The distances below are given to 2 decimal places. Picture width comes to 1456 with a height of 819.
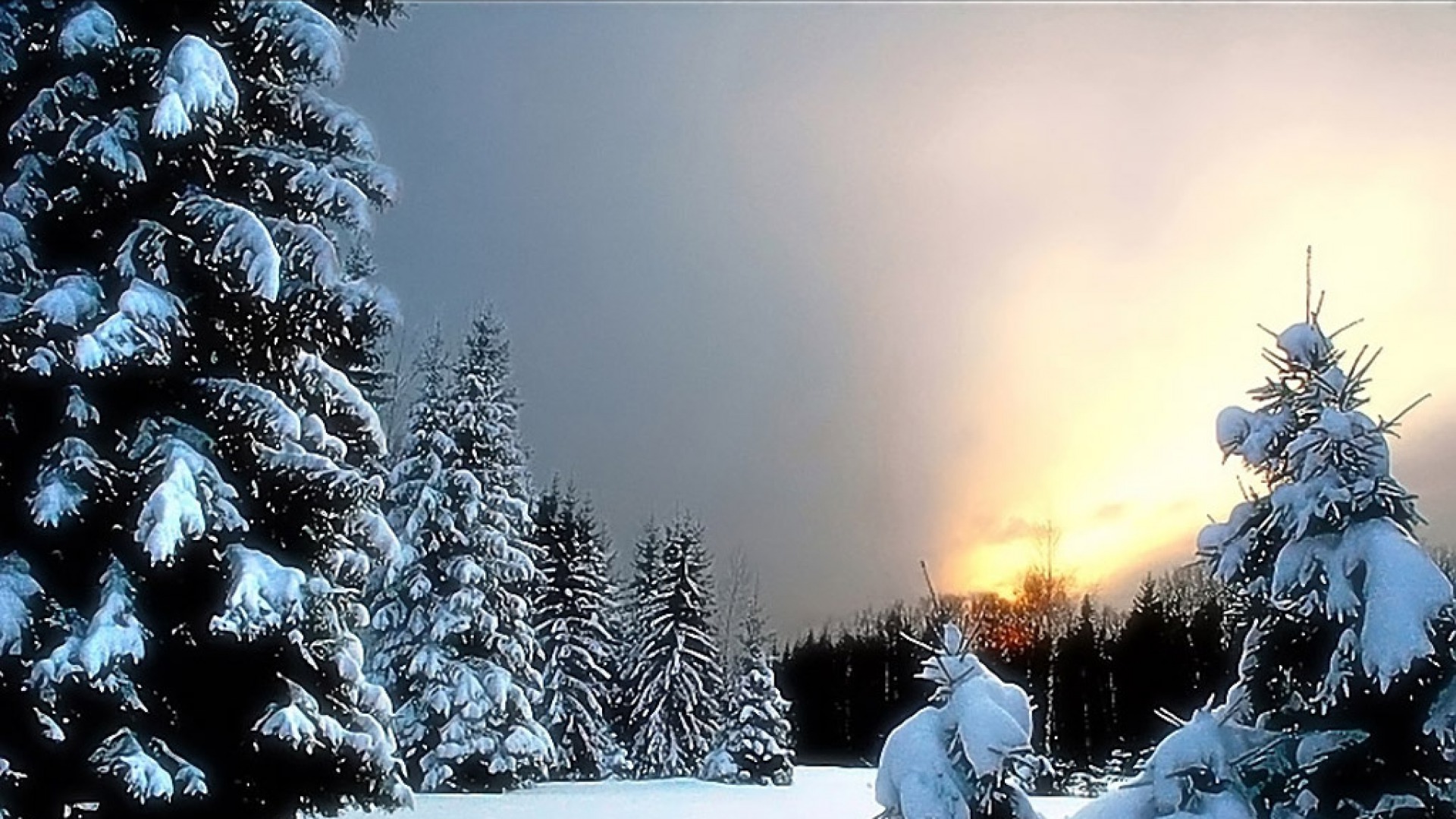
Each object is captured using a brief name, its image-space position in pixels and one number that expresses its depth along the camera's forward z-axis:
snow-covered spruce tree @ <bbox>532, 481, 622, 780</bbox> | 38.59
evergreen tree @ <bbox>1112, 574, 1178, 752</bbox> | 47.00
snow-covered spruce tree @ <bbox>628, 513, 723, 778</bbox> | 40.31
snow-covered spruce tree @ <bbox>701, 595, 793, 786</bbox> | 34.34
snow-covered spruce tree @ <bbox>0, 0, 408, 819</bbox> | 6.85
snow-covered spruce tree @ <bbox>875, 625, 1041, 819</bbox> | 6.21
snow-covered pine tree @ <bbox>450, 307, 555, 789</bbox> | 28.41
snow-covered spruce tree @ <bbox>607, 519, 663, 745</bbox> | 43.09
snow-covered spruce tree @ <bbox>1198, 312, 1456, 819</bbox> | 5.92
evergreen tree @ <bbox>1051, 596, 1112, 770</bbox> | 50.44
